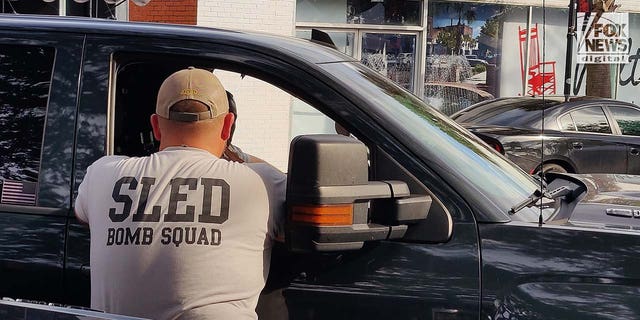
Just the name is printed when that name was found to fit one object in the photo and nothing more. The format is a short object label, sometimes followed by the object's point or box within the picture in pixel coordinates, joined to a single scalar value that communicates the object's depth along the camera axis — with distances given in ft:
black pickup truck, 7.28
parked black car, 31.14
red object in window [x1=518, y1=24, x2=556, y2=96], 47.46
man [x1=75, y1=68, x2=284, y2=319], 7.04
